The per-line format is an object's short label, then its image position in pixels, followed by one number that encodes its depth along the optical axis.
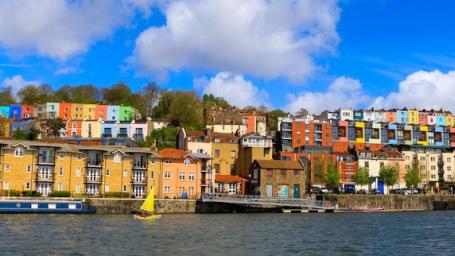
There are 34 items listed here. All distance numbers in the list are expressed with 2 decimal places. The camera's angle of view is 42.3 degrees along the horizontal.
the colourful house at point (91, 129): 131.25
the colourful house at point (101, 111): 148.25
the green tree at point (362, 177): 117.33
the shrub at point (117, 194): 83.81
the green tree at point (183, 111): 139.75
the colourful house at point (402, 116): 181.00
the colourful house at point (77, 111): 147.25
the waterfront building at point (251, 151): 108.50
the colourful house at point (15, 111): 148.00
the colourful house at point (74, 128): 132.25
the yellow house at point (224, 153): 112.00
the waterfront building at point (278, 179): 97.69
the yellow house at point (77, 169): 79.69
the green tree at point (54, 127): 127.31
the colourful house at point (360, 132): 142.25
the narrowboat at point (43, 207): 72.81
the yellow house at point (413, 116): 181.25
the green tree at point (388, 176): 119.94
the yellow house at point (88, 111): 147.26
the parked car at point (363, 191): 112.02
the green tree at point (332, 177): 113.50
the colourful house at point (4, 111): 148.25
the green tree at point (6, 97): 159.88
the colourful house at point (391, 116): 180.25
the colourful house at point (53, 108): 145.34
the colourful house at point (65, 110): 146.38
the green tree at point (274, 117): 166.62
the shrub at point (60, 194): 80.20
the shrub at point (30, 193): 78.38
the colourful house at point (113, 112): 148.88
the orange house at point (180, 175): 90.50
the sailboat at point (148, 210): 71.08
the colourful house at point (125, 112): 147.38
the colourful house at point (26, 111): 146.50
